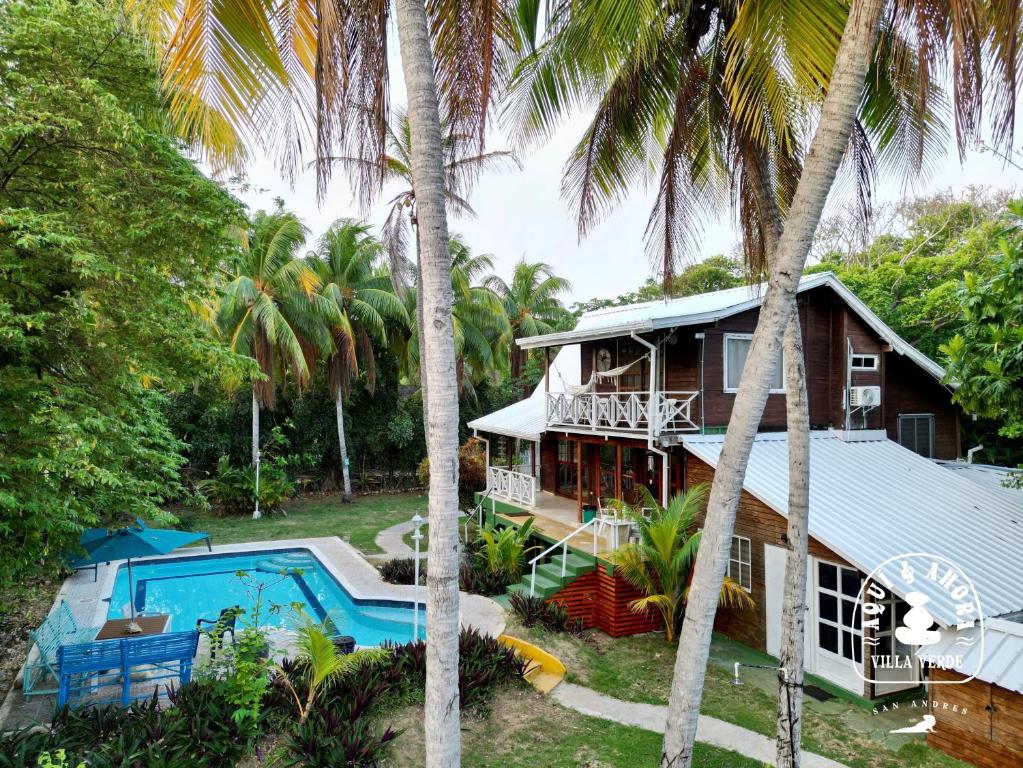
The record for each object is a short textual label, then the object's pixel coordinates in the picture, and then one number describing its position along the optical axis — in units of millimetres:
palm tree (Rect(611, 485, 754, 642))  10250
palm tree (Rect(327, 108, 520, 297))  12227
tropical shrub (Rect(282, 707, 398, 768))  6301
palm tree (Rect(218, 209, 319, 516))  20125
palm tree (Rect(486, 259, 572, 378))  30750
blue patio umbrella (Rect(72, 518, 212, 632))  9070
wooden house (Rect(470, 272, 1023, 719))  9195
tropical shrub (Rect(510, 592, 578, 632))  10570
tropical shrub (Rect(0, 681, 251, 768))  6031
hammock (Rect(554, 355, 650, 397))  13773
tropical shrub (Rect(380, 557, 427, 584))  13578
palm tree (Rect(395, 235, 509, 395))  25156
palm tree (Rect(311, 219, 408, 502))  22766
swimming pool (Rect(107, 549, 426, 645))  12164
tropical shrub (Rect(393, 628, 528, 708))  7926
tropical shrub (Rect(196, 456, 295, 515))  21156
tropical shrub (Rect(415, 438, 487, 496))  20422
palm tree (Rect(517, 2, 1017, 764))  5430
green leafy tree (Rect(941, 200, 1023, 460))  8594
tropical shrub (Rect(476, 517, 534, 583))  13000
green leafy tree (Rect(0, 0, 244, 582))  5465
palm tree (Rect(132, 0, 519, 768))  4508
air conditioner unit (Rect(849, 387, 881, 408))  13523
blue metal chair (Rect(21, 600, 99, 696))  7887
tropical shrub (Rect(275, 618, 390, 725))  7100
